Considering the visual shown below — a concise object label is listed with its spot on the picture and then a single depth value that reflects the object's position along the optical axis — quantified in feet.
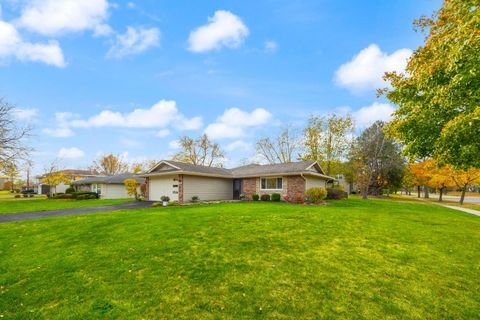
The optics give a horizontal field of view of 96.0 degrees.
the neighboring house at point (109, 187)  99.09
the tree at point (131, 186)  75.33
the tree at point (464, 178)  80.98
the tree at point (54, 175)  112.06
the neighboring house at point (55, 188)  153.42
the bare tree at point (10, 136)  79.77
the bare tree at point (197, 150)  145.18
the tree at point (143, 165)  183.93
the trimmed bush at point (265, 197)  67.07
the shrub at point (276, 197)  65.16
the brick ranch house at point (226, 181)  65.57
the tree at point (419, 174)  110.42
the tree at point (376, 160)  108.58
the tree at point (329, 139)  108.78
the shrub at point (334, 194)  78.95
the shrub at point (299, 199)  60.37
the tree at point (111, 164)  189.06
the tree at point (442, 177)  89.25
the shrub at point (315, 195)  60.11
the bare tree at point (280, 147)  124.57
